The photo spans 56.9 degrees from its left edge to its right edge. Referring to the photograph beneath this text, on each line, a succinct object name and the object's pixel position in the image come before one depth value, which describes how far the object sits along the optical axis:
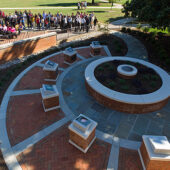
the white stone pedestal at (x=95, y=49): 13.82
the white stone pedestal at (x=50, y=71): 10.48
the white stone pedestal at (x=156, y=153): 5.42
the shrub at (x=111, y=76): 9.95
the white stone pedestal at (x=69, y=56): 12.58
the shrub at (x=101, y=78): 9.76
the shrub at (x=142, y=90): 8.76
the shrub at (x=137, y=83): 9.25
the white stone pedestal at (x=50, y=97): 8.03
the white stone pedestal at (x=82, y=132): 6.11
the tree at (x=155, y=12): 10.77
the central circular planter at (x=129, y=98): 8.10
